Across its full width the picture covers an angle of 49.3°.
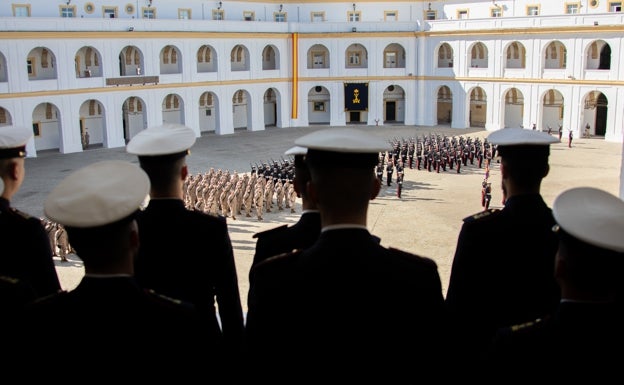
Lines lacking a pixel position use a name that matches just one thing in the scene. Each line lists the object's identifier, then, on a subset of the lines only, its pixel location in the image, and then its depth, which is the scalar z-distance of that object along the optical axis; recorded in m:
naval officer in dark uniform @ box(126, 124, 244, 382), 4.14
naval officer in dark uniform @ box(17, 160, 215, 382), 2.93
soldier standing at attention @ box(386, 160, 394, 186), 24.20
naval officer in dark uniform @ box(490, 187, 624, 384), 2.75
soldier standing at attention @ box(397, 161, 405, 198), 22.52
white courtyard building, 33.62
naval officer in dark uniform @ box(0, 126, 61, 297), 4.29
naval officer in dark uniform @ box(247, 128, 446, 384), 2.94
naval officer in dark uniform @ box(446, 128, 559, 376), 3.97
